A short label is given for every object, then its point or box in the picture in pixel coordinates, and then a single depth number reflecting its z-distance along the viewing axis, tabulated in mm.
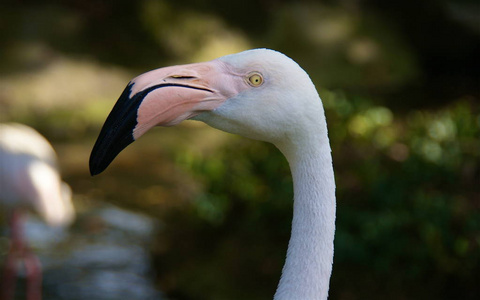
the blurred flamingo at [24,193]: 6088
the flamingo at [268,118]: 3628
